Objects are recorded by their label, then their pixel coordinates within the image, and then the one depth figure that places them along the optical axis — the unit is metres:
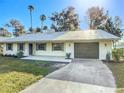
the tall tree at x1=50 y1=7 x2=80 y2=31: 22.08
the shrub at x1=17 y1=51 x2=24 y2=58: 11.37
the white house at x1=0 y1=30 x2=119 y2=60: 9.11
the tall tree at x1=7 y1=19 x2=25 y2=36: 28.37
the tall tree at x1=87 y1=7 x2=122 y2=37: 19.32
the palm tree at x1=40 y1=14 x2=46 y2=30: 24.41
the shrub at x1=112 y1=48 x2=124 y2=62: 8.60
